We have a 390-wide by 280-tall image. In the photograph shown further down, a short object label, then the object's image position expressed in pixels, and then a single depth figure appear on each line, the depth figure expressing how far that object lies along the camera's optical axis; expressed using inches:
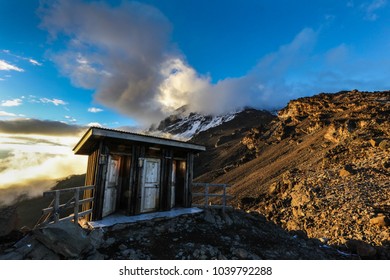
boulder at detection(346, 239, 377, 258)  330.0
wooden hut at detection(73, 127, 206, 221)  350.3
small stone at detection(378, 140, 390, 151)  920.3
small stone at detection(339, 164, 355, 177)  811.4
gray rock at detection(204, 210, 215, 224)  387.2
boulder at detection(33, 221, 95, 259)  221.0
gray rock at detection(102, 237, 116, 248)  265.3
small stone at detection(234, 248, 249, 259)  277.9
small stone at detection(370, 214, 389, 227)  525.3
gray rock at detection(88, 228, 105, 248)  258.5
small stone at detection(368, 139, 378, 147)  988.5
